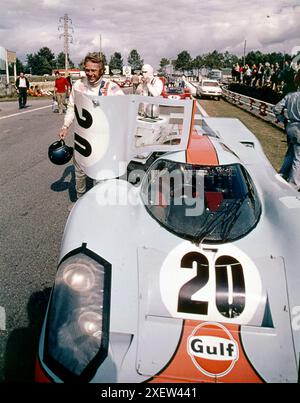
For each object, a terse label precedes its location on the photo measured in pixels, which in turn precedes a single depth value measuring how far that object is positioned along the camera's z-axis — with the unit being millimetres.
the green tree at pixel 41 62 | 92312
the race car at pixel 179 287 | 1719
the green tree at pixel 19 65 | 87119
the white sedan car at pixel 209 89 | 26980
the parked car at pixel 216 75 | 57284
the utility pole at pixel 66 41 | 39719
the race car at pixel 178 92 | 18405
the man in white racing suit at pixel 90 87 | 3879
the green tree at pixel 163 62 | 60456
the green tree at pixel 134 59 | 79488
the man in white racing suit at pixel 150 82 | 7816
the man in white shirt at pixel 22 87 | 16469
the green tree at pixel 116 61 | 89925
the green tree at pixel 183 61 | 76875
